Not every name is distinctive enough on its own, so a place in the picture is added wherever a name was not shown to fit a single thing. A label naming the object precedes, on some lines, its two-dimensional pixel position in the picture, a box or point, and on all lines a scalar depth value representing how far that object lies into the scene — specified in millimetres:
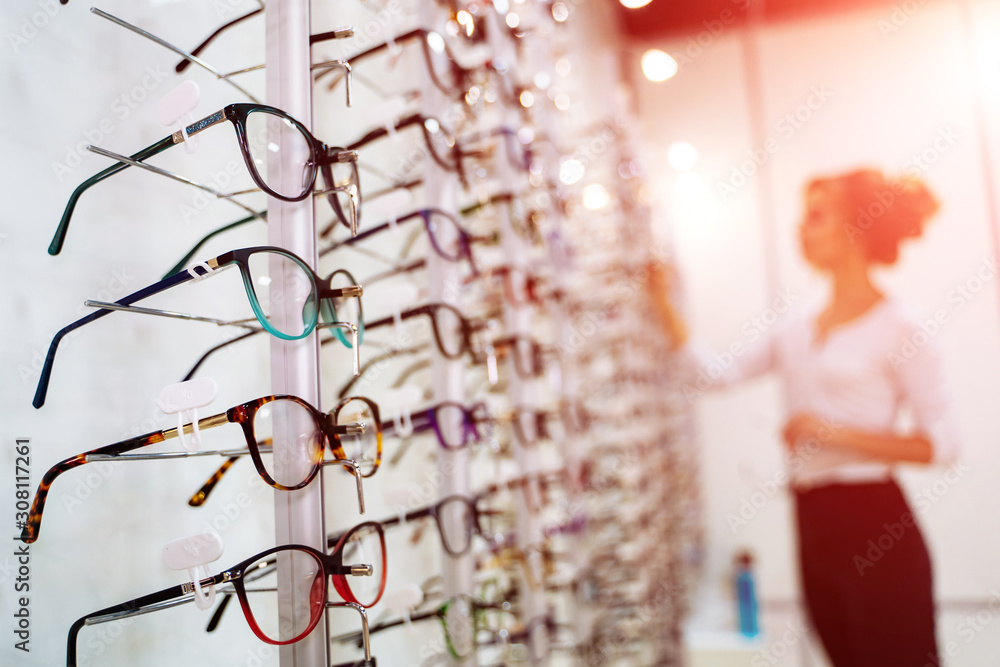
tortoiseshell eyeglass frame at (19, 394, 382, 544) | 457
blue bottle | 1476
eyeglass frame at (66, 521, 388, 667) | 458
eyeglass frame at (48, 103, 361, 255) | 484
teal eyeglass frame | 472
